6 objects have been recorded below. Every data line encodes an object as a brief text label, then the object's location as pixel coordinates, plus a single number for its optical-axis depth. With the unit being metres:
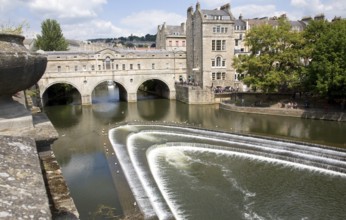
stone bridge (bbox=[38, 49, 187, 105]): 47.41
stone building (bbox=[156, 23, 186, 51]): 68.94
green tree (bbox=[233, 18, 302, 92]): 38.69
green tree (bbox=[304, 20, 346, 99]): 32.47
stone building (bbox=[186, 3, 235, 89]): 49.50
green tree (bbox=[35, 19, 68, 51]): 63.91
